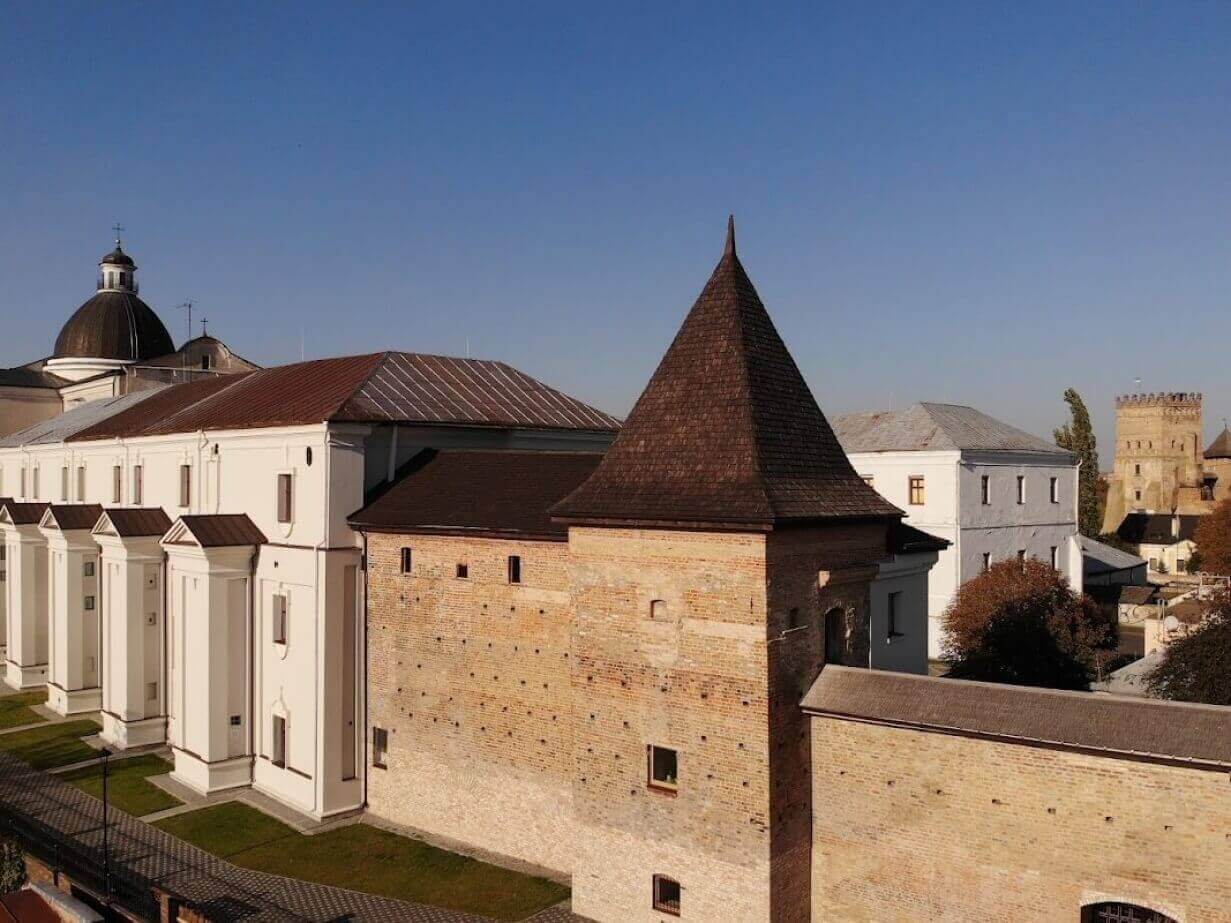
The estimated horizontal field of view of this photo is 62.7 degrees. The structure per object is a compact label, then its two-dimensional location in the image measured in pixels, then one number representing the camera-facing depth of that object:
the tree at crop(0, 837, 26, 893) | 19.39
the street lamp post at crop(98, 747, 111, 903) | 19.00
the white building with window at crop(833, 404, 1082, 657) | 39.69
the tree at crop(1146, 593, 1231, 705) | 24.48
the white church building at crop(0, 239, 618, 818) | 23.17
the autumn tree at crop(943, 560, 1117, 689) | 30.23
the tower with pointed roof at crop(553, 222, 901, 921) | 15.31
